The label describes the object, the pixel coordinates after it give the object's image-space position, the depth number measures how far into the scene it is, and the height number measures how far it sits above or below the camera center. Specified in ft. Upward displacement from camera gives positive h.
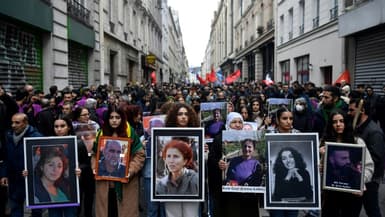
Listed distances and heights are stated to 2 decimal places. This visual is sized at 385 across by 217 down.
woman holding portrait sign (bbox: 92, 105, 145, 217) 16.25 -3.21
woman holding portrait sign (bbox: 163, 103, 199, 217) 15.07 -0.98
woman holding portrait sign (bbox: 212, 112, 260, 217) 15.15 -3.45
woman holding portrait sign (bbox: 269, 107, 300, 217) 14.21 -2.53
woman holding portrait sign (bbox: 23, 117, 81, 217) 15.49 -2.78
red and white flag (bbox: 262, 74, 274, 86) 67.12 +2.01
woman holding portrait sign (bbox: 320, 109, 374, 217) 15.06 -2.56
